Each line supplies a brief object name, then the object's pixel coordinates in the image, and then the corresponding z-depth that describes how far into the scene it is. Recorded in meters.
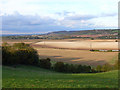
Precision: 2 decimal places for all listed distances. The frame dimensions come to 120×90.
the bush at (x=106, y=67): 34.02
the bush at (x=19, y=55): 35.22
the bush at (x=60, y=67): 35.81
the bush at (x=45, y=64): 38.91
